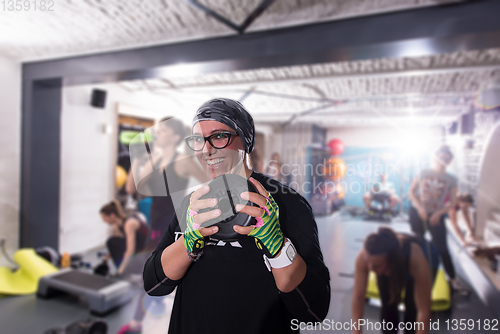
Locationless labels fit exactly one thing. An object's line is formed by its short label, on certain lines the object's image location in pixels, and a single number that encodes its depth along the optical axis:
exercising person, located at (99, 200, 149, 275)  1.79
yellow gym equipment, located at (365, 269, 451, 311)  2.48
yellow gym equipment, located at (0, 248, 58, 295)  2.71
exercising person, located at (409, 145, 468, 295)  2.89
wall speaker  4.02
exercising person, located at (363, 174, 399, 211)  3.13
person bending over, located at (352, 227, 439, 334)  1.72
